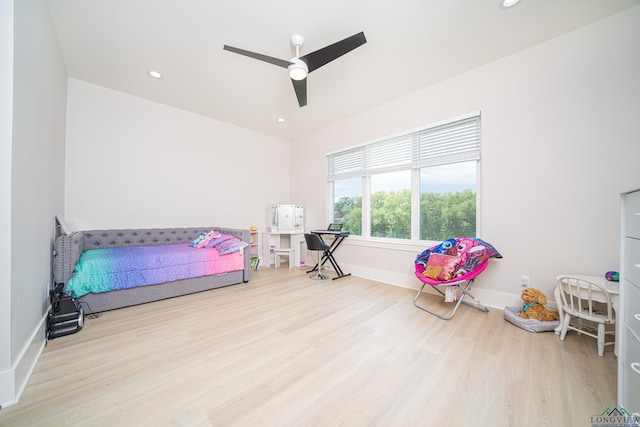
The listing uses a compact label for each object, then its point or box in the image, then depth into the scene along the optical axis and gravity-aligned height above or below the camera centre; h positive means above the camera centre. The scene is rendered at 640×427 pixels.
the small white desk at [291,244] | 4.56 -0.63
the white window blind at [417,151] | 2.78 +0.98
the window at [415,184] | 2.82 +0.49
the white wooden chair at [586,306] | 1.66 -0.79
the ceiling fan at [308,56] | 1.92 +1.50
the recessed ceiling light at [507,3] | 1.82 +1.80
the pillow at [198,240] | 3.51 -0.43
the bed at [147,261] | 2.26 -0.59
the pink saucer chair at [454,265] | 2.31 -0.55
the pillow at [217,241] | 3.39 -0.42
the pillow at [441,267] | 2.33 -0.57
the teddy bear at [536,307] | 2.08 -0.91
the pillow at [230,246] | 3.25 -0.49
